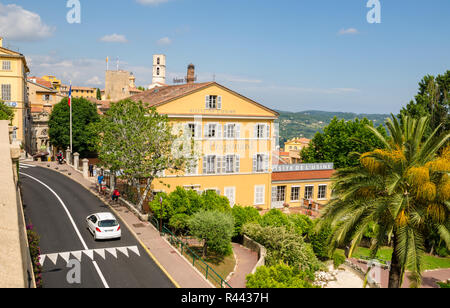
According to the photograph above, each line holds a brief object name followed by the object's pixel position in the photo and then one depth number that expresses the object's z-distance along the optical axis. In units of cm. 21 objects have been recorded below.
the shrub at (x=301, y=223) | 3091
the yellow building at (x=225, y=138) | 3744
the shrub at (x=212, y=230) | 2400
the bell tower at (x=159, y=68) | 16138
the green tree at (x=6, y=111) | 4022
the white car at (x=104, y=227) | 2328
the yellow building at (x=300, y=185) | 4250
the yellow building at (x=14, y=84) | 5516
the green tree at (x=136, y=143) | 2883
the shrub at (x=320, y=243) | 3083
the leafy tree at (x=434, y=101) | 4444
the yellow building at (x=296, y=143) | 14327
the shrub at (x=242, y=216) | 3022
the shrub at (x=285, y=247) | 2548
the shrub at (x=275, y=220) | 2976
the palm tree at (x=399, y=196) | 1348
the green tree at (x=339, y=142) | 5346
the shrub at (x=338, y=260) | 2981
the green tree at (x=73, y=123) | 5903
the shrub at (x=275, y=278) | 1817
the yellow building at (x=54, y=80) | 12314
